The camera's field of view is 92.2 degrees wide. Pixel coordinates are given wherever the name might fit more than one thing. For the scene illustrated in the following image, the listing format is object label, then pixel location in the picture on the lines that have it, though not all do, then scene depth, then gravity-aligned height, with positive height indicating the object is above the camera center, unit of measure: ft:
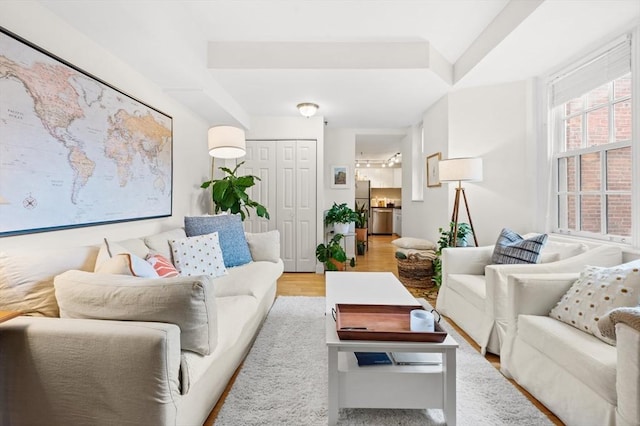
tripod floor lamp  10.81 +1.41
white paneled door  15.71 +0.92
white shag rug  4.96 -3.33
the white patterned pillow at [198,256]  7.93 -1.20
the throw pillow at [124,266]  4.83 -0.90
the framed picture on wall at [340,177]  18.42 +2.04
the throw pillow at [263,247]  10.44 -1.24
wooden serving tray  4.63 -1.94
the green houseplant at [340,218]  16.71 -0.38
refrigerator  31.63 +1.95
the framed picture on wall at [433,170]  13.66 +1.92
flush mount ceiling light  13.38 +4.49
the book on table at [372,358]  5.12 -2.50
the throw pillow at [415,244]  13.71 -1.49
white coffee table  4.60 -2.66
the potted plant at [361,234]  21.36 -1.60
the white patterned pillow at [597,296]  4.87 -1.41
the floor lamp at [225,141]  10.81 +2.49
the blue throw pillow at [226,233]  9.50 -0.69
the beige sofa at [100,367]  3.52 -1.87
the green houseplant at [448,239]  11.46 -1.06
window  8.01 +1.88
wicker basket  12.60 -2.51
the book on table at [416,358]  5.16 -2.53
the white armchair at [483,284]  6.84 -1.91
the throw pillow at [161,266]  6.34 -1.18
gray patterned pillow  7.73 -0.98
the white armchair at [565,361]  3.86 -2.27
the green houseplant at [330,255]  15.35 -2.20
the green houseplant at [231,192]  11.96 +0.73
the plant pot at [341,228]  16.72 -0.93
